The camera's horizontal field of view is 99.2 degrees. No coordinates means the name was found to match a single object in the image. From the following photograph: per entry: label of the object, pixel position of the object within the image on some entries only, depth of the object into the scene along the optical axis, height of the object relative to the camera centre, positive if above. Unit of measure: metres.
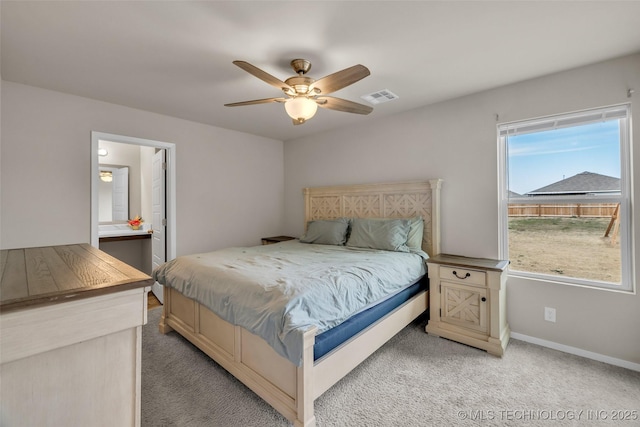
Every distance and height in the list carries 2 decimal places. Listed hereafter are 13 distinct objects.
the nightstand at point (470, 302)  2.43 -0.83
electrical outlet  2.51 -0.93
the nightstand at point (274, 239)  4.44 -0.42
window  2.32 +0.15
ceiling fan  1.88 +0.96
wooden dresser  0.76 -0.41
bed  1.56 -0.90
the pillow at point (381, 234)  3.10 -0.24
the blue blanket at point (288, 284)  1.59 -0.52
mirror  4.79 +0.38
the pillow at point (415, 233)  3.16 -0.23
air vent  2.88 +1.29
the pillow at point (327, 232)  3.62 -0.24
